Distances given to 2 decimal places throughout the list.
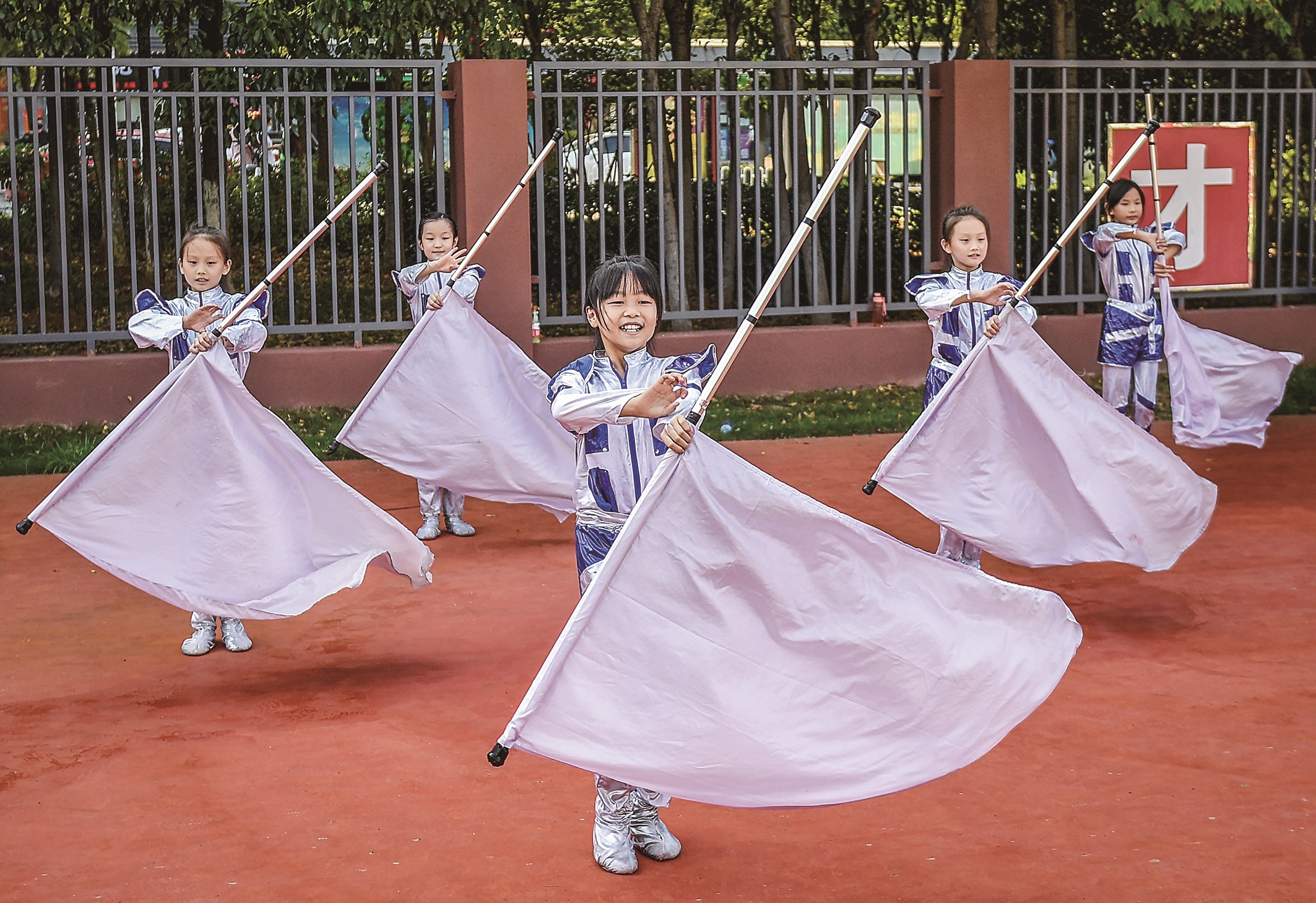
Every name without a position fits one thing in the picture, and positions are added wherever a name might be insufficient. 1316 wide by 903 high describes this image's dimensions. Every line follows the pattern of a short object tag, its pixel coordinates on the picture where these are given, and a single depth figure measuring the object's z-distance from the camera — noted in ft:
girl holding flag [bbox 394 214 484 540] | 25.25
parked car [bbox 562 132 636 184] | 38.70
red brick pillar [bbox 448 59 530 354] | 36.27
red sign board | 40.60
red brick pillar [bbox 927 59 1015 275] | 39.40
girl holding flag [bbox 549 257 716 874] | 12.32
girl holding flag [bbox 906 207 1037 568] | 19.90
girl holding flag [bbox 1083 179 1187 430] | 27.50
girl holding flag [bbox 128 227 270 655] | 19.02
